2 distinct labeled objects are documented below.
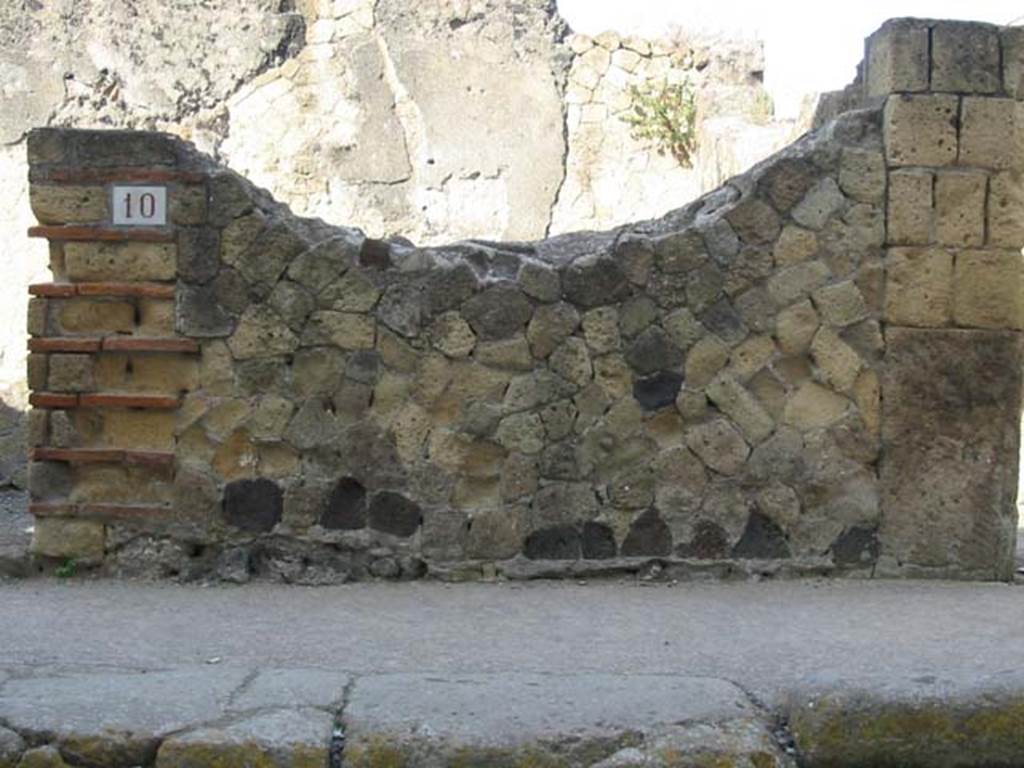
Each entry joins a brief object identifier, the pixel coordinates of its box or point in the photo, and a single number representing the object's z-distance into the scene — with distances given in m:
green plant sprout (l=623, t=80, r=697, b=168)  10.00
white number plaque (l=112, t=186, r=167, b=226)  4.93
